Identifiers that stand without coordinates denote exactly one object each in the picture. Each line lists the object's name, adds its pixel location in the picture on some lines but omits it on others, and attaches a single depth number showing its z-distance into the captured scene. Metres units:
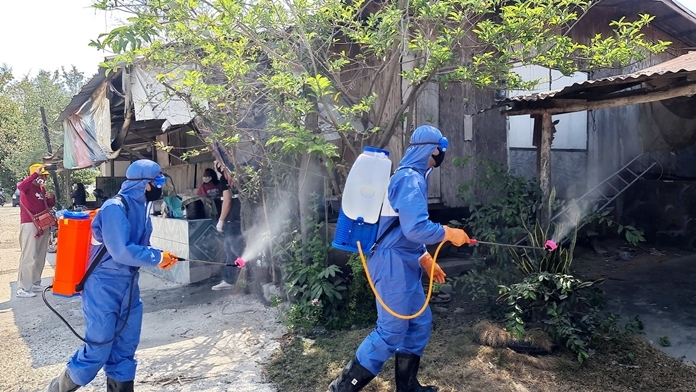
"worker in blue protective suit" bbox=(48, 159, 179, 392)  3.61
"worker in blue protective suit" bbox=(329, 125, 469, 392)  3.65
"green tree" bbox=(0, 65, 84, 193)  28.13
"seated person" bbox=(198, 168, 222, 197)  8.40
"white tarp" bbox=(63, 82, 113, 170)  8.33
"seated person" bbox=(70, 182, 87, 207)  13.23
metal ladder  8.41
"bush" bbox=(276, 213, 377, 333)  5.54
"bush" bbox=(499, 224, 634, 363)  4.55
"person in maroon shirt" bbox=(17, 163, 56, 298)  7.93
